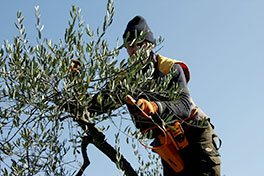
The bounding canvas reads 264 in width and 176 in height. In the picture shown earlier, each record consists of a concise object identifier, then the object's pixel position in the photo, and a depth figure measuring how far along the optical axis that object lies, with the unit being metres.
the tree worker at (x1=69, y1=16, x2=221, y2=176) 7.00
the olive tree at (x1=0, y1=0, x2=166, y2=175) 6.20
